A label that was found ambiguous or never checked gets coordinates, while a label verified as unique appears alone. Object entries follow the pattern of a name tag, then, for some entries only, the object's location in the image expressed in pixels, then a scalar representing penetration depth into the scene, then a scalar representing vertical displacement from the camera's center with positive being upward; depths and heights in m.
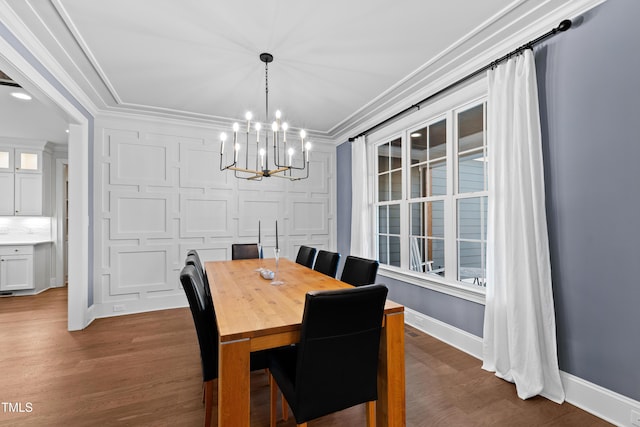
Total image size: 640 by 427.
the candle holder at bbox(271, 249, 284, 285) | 2.34 -0.49
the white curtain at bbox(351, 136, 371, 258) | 4.32 +0.20
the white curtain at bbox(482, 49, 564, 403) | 2.11 -0.23
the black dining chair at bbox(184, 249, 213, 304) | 2.36 -0.32
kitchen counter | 4.84 -0.29
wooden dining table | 1.32 -0.55
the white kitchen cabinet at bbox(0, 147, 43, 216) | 5.08 +0.75
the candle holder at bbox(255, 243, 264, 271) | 4.04 -0.45
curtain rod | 2.02 +1.29
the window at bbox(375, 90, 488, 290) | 2.94 +0.24
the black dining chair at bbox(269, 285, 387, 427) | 1.33 -0.64
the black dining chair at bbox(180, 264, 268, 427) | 1.64 -0.69
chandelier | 4.45 +1.07
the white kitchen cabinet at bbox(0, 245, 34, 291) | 4.82 -0.71
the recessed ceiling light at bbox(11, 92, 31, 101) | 3.35 +1.49
